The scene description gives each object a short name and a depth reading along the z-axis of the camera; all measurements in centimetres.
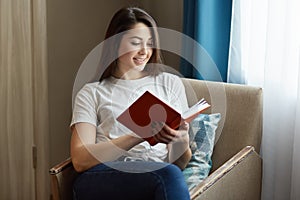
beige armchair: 243
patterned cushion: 254
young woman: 229
